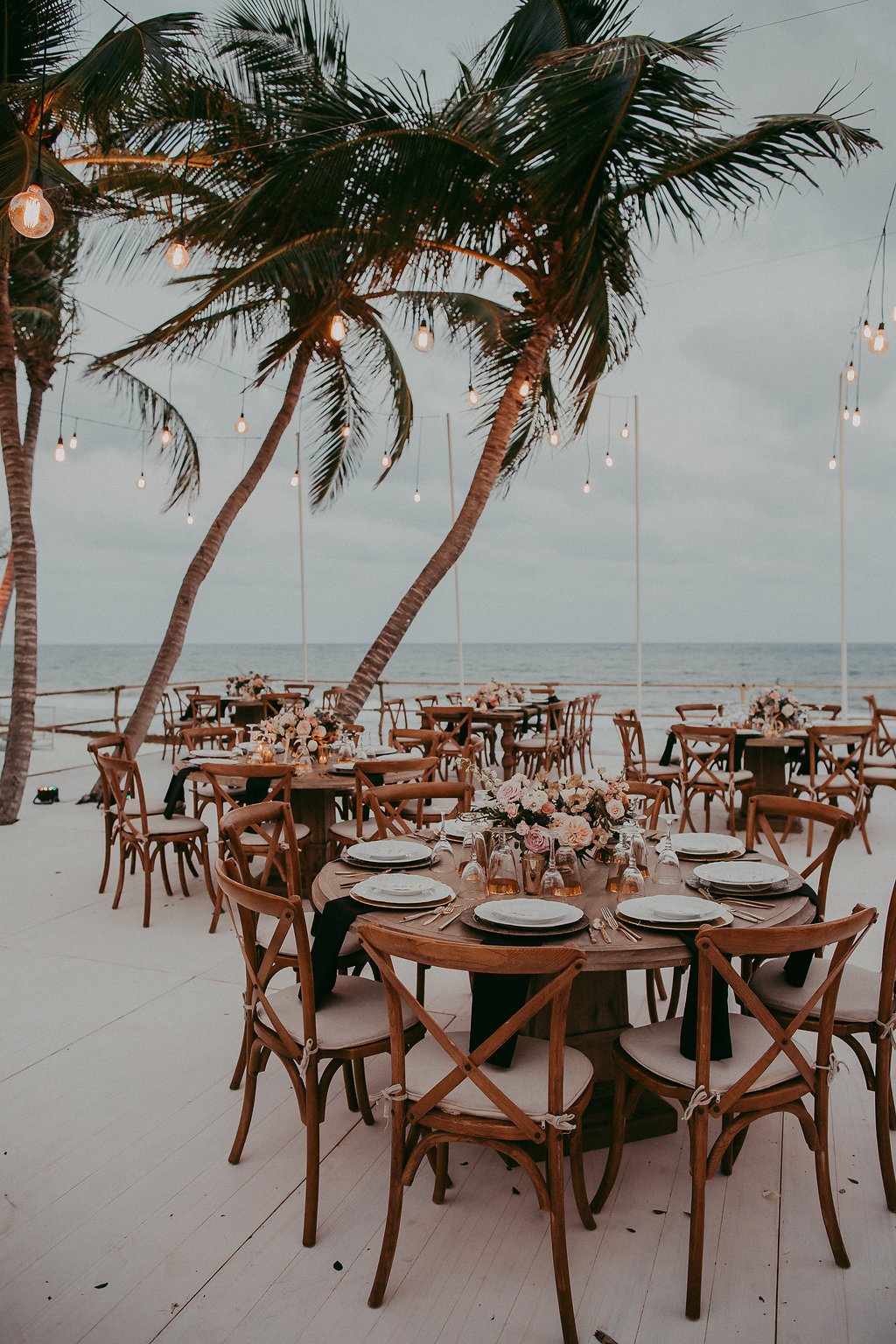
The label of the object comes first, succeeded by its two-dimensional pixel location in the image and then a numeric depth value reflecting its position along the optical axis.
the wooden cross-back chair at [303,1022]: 1.96
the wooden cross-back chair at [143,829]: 4.34
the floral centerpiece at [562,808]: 2.35
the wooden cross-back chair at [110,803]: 4.67
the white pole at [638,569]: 10.43
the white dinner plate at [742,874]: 2.33
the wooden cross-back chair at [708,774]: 5.73
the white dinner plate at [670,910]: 2.05
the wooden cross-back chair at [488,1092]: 1.63
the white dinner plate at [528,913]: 2.04
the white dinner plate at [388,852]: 2.60
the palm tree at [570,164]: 4.25
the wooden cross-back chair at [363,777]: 4.11
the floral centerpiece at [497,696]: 8.12
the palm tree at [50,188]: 4.81
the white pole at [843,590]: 9.62
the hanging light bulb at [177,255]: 4.57
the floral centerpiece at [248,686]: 9.23
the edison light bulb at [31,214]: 3.18
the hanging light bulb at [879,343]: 5.30
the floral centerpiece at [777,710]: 6.27
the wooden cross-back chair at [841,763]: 5.60
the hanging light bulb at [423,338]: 5.18
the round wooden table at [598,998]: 2.20
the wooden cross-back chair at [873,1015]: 2.11
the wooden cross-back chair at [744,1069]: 1.73
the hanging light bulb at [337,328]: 5.02
